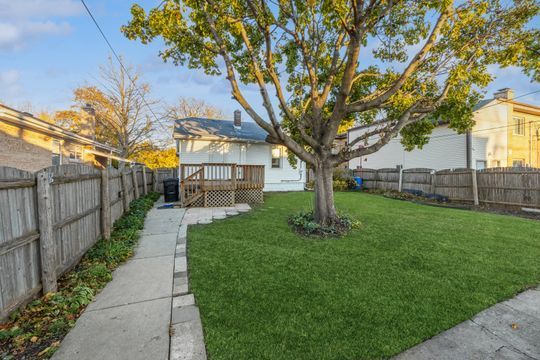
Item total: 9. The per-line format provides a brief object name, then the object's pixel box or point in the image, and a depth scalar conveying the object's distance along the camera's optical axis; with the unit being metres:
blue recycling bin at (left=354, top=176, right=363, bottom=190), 18.00
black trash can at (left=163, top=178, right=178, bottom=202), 11.89
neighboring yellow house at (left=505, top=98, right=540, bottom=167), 16.94
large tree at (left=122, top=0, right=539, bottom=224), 5.71
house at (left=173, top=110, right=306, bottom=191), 13.31
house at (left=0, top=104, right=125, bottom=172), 7.78
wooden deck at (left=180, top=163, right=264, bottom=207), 10.05
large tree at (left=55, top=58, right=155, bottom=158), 22.23
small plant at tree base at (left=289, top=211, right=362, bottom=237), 6.05
